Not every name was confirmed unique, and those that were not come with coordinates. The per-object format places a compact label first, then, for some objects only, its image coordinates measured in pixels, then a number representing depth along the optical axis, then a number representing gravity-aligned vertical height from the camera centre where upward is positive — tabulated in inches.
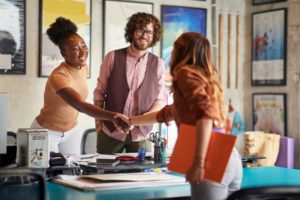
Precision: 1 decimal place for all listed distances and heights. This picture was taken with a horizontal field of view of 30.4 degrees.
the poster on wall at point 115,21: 198.4 +30.3
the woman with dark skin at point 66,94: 132.2 +2.6
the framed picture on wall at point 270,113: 213.2 -2.8
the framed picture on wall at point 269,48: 211.8 +22.9
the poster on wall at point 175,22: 211.2 +32.2
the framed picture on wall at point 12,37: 178.4 +21.8
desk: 82.4 -13.4
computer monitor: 101.8 -3.4
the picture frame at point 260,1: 216.2 +41.7
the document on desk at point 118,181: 86.4 -12.5
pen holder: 112.3 -9.7
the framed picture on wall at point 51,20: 185.9 +28.4
